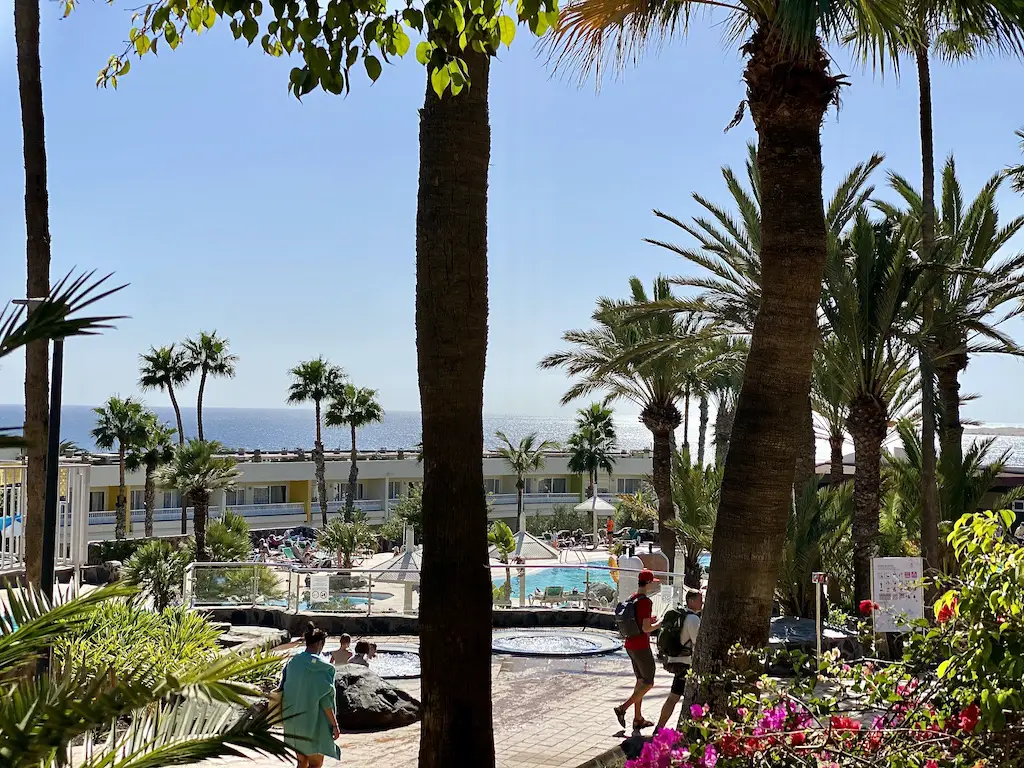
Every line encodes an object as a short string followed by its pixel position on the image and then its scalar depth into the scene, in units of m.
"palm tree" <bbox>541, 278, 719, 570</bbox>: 23.02
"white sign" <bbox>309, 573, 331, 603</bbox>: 16.81
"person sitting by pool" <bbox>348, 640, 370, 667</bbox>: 11.92
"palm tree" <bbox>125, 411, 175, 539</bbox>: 44.25
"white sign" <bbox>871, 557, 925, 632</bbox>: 10.75
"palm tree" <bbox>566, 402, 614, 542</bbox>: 54.31
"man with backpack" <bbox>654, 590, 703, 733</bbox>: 8.99
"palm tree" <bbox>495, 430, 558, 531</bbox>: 53.00
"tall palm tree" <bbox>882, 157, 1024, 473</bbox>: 16.30
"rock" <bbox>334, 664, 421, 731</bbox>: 10.05
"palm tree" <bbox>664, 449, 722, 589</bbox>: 21.20
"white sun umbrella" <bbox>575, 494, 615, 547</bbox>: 42.43
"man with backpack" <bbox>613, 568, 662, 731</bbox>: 9.21
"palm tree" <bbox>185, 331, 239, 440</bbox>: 52.41
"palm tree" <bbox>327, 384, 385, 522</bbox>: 53.31
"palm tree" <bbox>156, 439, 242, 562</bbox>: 34.75
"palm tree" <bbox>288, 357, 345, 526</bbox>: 52.88
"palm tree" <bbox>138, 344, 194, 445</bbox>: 50.69
